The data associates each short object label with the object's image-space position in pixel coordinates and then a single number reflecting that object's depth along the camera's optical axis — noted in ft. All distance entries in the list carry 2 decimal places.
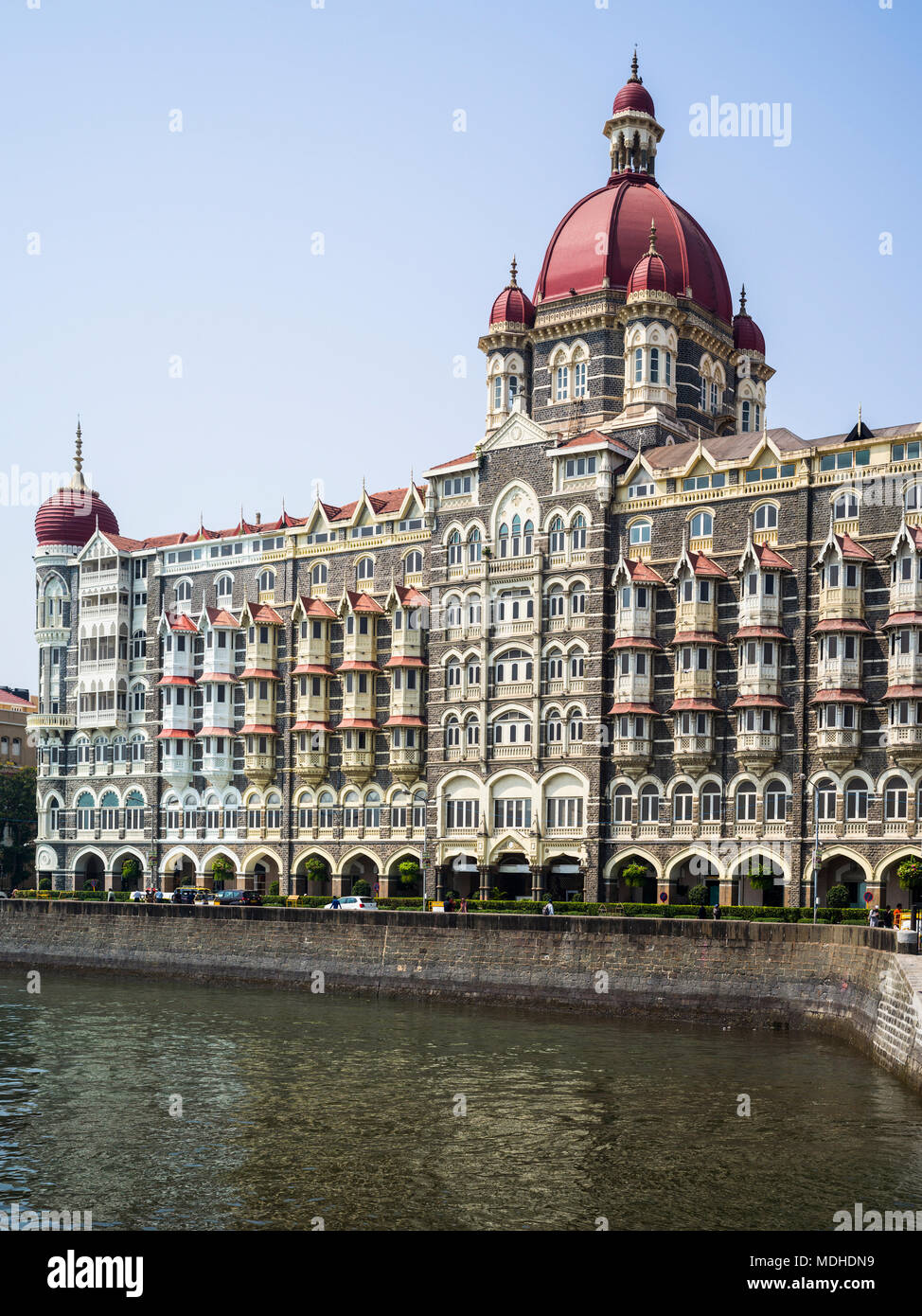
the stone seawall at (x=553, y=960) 160.76
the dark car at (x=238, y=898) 278.05
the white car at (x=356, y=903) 250.43
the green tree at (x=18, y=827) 388.98
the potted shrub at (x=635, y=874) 239.30
